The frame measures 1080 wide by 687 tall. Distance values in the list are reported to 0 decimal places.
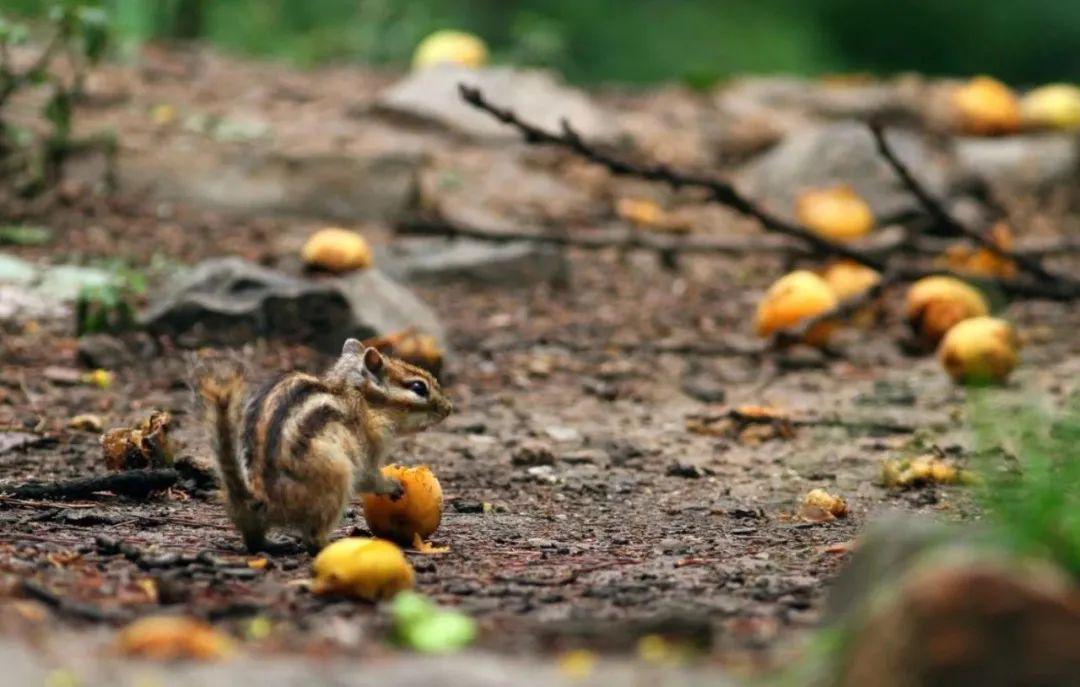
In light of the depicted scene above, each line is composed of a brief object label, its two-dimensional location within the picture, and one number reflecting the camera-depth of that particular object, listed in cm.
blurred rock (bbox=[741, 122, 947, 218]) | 2253
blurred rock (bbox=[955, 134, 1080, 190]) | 2391
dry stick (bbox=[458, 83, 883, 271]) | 1570
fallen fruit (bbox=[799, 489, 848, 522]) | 1170
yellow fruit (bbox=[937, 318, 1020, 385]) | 1583
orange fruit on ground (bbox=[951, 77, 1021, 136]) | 2505
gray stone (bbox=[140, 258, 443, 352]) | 1595
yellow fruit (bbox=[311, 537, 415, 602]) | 859
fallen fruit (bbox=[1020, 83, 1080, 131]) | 2516
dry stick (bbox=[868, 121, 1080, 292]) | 1730
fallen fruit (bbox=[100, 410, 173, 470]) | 1202
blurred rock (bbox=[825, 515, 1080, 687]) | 602
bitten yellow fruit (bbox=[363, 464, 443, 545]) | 1045
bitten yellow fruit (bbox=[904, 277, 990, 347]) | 1737
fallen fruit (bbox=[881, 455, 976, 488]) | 1270
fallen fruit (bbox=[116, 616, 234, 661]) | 686
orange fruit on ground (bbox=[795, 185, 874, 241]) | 2116
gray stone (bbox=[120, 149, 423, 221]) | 2047
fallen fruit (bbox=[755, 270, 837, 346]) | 1747
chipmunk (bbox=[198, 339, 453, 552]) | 958
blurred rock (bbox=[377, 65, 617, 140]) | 2323
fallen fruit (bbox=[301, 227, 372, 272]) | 1716
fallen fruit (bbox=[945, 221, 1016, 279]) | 1937
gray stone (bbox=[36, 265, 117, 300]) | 1686
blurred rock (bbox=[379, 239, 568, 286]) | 1914
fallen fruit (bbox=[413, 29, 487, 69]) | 2558
